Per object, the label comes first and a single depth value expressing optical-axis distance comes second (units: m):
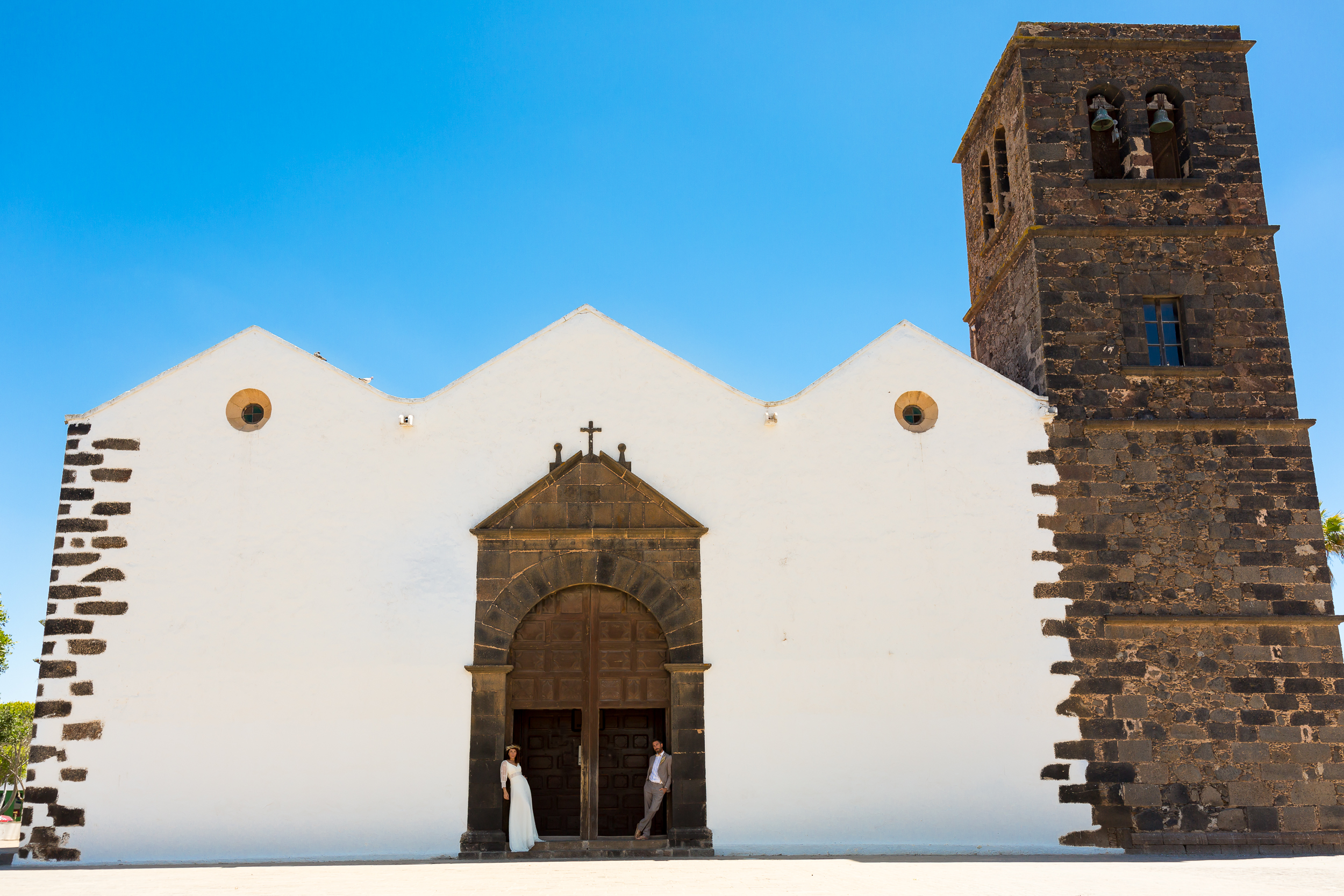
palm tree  17.41
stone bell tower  10.59
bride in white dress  10.16
